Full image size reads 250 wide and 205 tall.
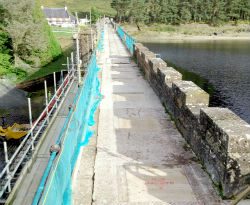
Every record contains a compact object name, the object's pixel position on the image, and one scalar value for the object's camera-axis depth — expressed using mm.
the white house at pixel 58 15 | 95825
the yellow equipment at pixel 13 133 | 19641
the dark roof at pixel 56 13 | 98062
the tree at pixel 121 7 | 110875
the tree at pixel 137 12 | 107125
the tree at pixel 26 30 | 35812
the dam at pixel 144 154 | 5660
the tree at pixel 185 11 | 106312
